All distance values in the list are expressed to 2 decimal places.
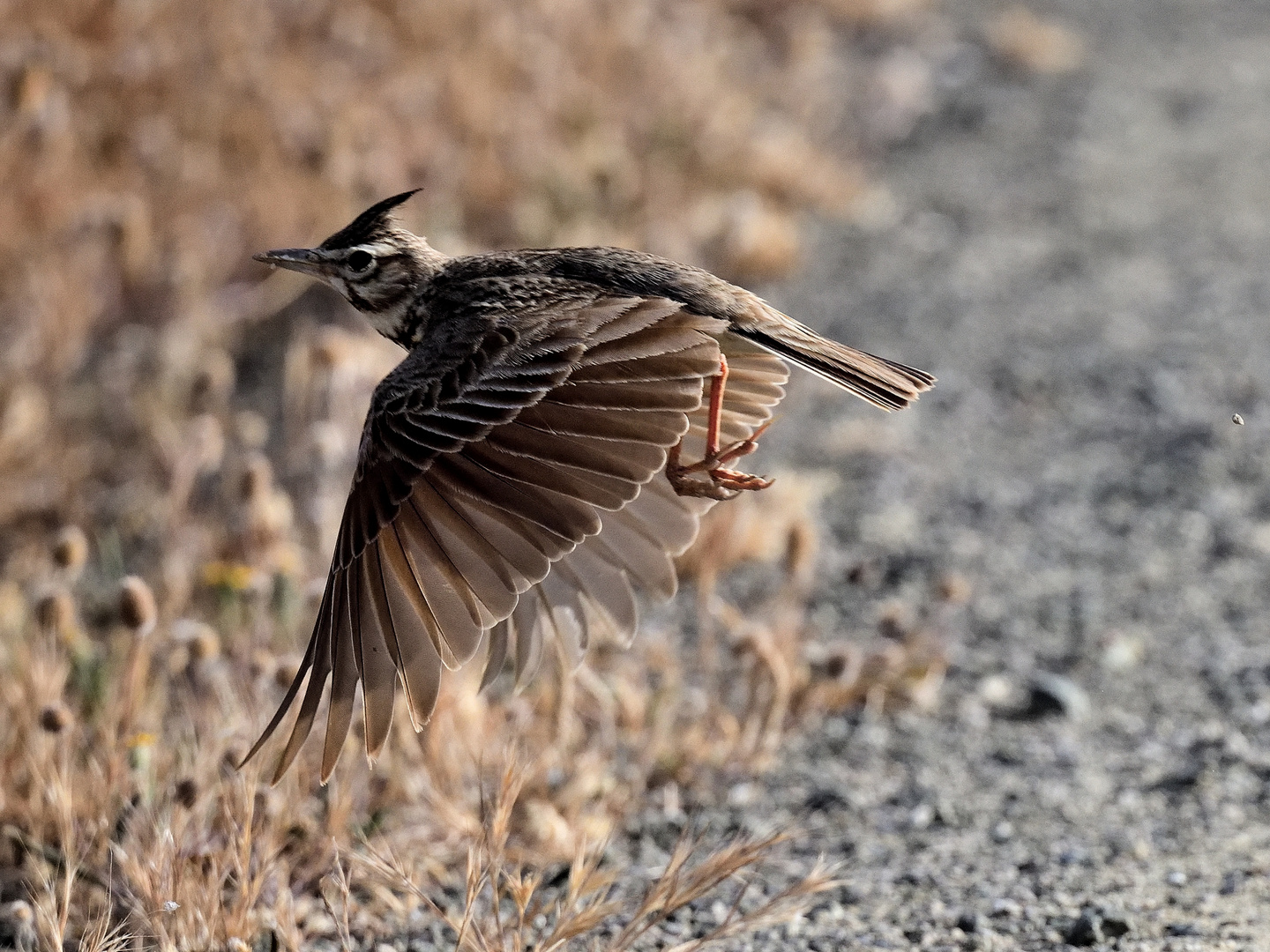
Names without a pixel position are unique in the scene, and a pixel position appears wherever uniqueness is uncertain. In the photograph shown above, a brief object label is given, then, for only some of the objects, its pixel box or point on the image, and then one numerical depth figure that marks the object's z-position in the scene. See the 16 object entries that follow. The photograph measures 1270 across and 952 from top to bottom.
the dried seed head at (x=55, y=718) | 6.76
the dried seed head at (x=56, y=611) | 7.84
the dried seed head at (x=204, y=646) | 7.64
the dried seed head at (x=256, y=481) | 8.59
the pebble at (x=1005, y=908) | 6.69
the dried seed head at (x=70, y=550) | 7.96
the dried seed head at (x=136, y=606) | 7.28
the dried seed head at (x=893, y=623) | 8.71
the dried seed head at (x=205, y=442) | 9.46
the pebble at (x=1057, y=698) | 8.95
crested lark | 5.69
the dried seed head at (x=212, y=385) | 9.97
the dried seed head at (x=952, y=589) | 8.73
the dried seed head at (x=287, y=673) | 7.54
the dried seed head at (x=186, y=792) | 6.59
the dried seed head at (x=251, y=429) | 10.01
